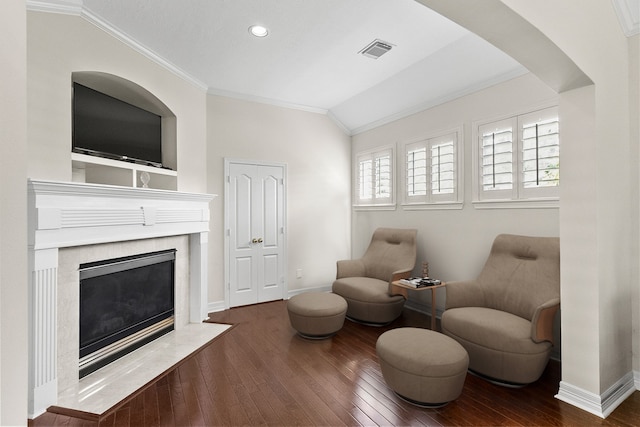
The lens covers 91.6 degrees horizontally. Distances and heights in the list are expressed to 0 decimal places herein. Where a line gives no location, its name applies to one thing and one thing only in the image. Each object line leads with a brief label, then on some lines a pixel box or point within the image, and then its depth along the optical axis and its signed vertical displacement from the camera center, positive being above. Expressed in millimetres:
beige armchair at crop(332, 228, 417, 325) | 3736 -871
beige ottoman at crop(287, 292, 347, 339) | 3363 -1112
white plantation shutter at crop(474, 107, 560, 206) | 3023 +578
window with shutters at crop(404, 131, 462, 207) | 3951 +579
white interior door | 4582 -270
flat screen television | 2834 +885
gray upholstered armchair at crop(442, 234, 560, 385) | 2361 -887
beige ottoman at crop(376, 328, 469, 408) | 2107 -1081
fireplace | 2703 -887
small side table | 3334 -887
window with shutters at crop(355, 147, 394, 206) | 4937 +605
